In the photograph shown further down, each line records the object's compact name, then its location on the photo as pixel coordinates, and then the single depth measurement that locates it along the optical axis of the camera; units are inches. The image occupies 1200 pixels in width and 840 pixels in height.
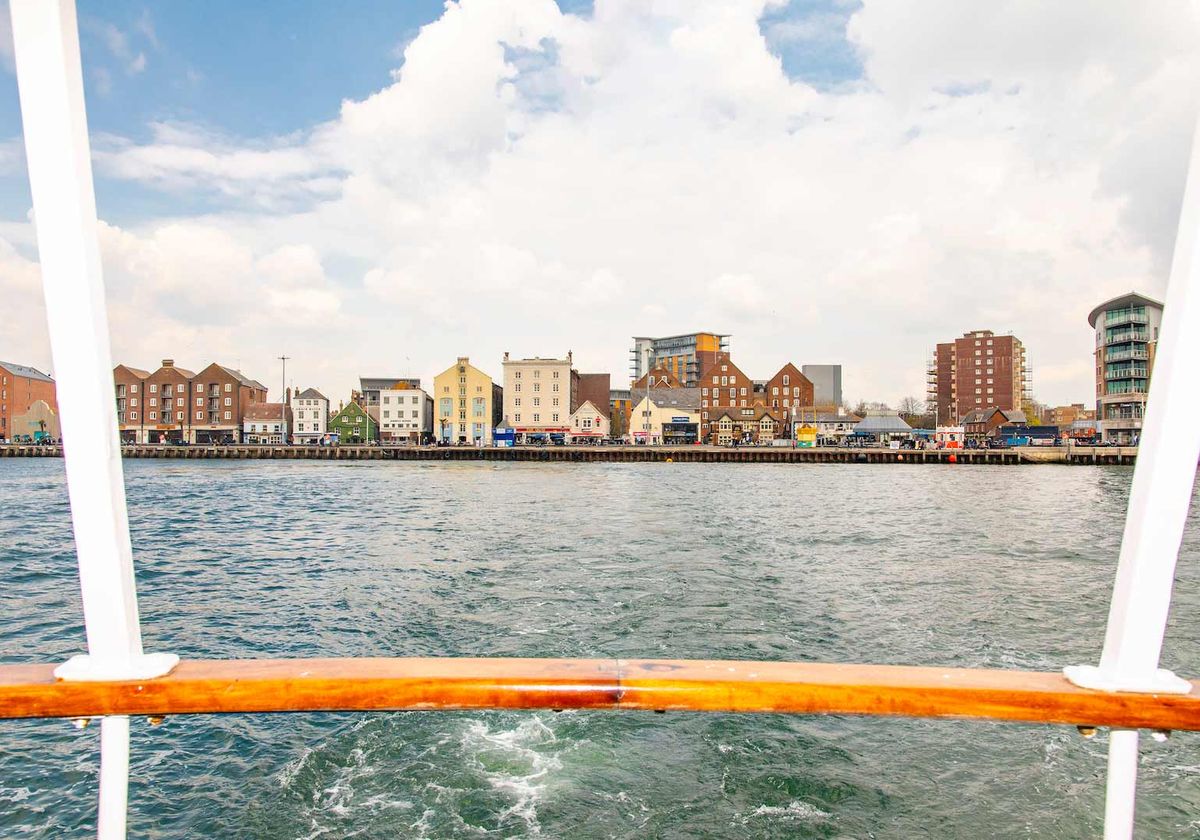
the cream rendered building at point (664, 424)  3358.8
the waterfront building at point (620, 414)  3976.4
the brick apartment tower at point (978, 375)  4387.3
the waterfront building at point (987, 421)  3523.6
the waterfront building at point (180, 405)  3420.3
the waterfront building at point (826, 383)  4596.5
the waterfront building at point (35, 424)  3340.3
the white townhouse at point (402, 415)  3378.4
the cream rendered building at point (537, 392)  3267.7
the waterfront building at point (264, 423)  3484.3
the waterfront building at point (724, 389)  3526.1
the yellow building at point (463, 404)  3262.8
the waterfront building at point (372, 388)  3981.3
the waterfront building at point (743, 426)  3435.0
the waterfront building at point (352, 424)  3353.8
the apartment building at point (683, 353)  5487.2
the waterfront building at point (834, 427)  3511.3
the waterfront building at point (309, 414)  3481.8
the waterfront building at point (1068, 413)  5964.6
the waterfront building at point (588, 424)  3272.6
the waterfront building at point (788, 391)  3595.0
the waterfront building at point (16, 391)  3193.9
